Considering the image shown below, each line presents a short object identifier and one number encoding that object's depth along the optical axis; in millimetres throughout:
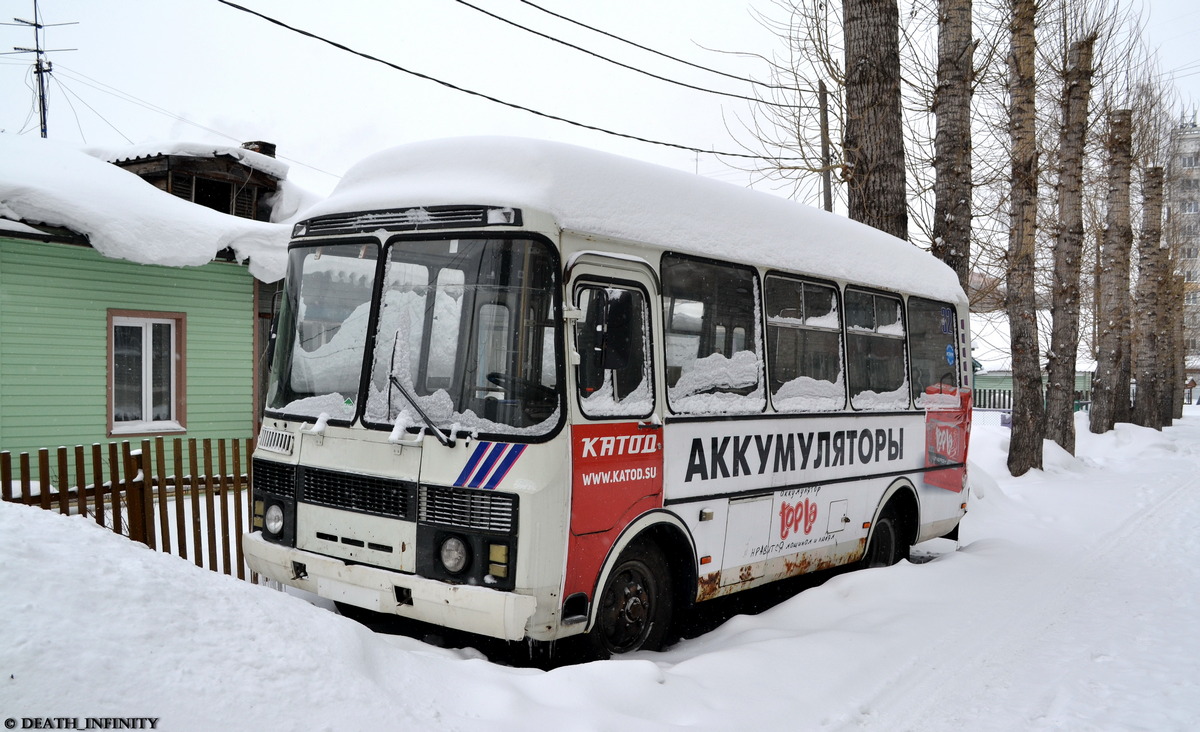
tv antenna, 29500
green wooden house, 11523
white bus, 4797
